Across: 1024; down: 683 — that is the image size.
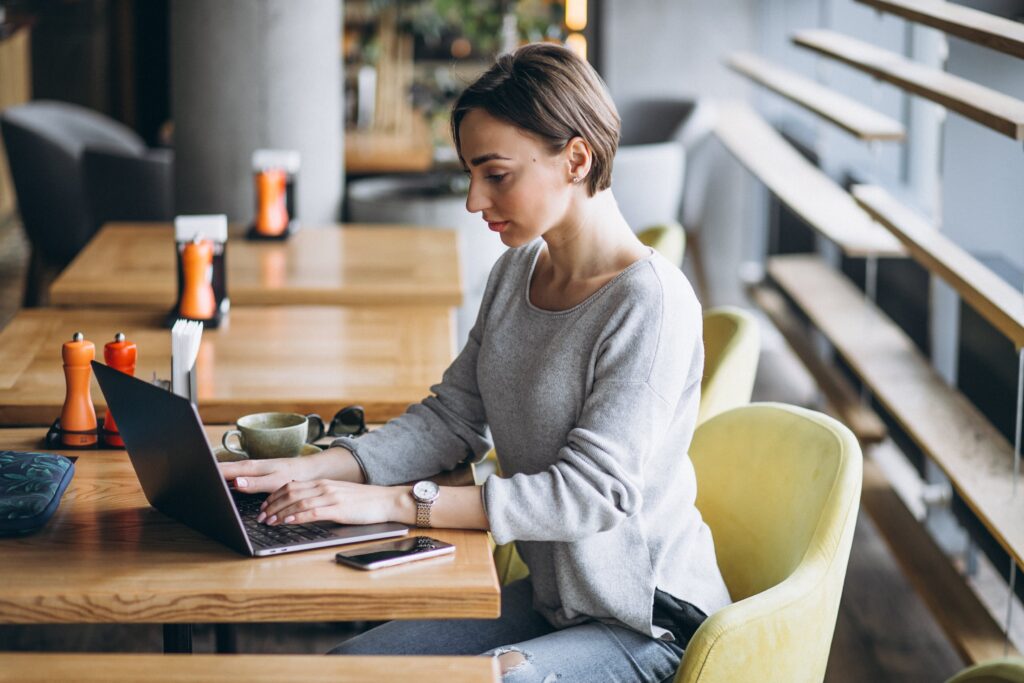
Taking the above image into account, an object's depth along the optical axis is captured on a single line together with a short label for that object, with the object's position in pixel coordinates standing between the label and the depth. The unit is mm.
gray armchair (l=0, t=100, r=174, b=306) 5480
